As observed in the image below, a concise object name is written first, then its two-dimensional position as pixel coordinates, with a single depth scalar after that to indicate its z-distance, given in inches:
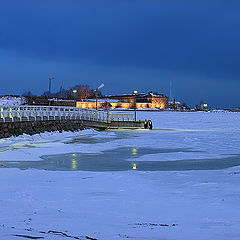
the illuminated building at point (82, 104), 7785.4
